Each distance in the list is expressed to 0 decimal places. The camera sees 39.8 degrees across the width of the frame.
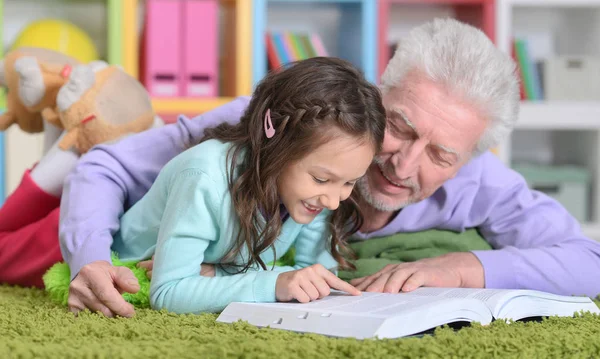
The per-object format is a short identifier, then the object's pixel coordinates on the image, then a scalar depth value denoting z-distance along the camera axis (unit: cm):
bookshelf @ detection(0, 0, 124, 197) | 348
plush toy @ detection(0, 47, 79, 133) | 187
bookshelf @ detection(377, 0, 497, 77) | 333
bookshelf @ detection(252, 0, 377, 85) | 326
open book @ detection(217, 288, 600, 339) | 101
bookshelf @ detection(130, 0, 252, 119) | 315
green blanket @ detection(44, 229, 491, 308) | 158
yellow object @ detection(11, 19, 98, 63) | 311
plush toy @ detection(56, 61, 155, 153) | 179
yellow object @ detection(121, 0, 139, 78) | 315
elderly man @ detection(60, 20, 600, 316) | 149
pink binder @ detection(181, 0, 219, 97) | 319
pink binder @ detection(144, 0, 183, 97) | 315
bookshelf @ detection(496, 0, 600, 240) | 341
